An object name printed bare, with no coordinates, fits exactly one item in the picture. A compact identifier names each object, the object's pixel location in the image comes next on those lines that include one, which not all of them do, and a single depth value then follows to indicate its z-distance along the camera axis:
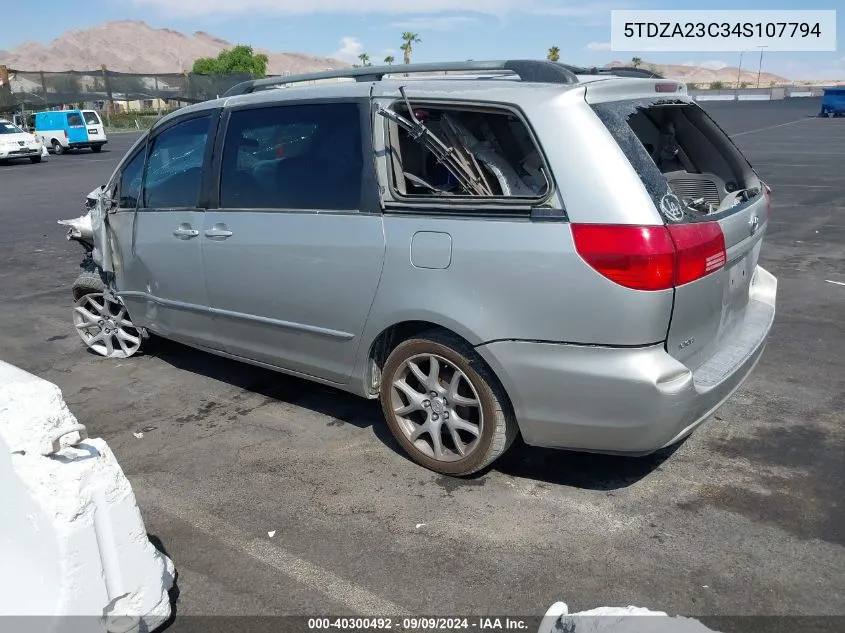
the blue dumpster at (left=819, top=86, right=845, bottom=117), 43.92
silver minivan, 3.11
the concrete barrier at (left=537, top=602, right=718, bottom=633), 2.25
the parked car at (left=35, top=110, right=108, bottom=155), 31.27
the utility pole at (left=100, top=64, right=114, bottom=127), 39.65
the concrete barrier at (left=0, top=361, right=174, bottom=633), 2.36
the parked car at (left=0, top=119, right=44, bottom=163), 26.33
